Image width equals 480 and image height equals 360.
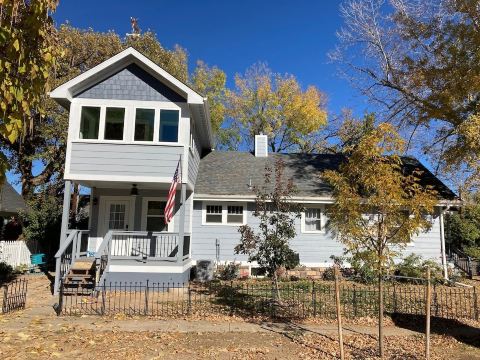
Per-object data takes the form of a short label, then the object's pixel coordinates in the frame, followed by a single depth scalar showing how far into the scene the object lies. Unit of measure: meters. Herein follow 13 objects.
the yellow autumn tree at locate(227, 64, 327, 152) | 33.31
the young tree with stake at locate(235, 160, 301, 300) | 10.80
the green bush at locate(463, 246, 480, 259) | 20.02
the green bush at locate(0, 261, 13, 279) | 16.59
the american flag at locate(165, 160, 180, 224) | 13.27
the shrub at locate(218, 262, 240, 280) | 16.30
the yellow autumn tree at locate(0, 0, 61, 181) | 3.52
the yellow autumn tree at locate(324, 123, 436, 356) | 7.23
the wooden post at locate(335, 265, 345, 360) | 6.72
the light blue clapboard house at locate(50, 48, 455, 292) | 14.28
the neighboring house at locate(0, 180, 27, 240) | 17.64
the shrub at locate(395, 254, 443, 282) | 15.74
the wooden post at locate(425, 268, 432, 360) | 6.89
